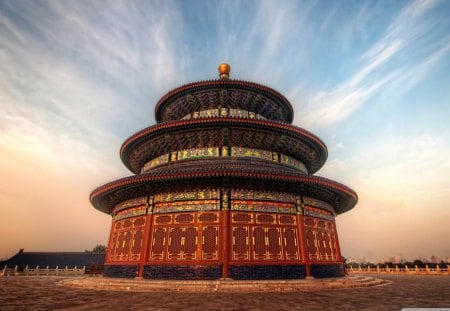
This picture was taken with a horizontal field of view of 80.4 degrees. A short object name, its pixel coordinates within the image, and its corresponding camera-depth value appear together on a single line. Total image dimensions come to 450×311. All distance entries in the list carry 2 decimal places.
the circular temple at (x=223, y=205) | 13.58
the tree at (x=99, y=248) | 69.89
